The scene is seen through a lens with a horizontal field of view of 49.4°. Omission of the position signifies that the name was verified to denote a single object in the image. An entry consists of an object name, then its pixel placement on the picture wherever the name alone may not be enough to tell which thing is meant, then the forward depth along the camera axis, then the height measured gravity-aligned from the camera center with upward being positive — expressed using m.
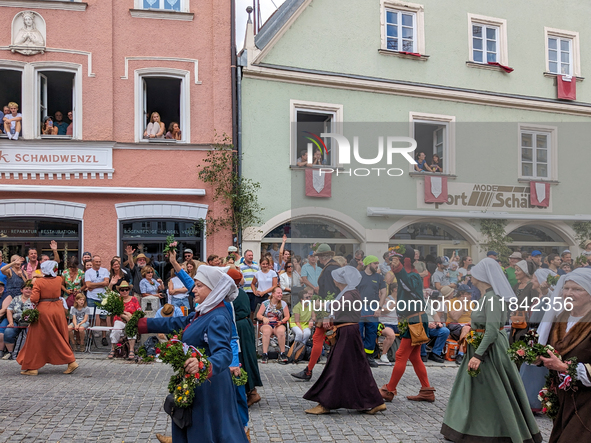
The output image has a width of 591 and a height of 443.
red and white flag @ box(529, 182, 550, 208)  18.81 +1.09
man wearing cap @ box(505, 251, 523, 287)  10.98 -0.67
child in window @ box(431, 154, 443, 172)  18.27 +1.96
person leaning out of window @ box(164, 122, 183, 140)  16.27 +2.63
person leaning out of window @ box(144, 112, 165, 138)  16.19 +2.73
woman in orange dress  10.42 -1.59
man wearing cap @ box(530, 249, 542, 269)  13.81 -0.60
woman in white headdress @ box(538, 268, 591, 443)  4.71 -0.88
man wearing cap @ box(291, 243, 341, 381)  8.62 -0.75
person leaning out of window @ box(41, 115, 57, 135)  15.74 +2.67
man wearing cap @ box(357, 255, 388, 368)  8.62 -1.02
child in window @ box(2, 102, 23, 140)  15.47 +2.81
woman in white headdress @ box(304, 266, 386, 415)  7.73 -1.64
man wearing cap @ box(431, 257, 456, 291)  13.69 -1.00
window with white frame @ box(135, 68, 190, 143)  16.16 +3.33
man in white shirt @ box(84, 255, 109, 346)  13.02 -0.96
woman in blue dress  4.59 -0.90
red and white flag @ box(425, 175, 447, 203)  17.89 +1.21
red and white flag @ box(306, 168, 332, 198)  17.02 +1.35
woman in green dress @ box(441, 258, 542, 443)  6.14 -1.53
